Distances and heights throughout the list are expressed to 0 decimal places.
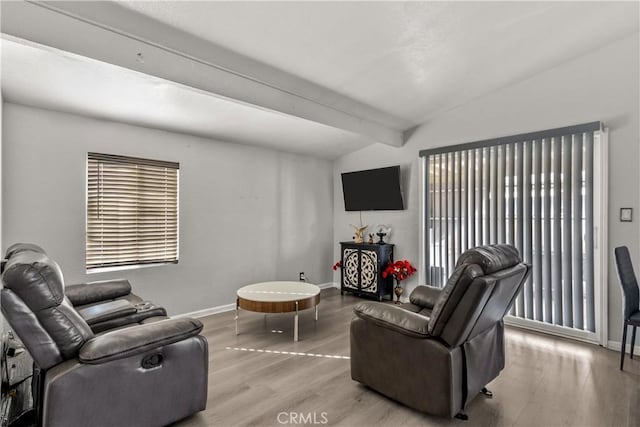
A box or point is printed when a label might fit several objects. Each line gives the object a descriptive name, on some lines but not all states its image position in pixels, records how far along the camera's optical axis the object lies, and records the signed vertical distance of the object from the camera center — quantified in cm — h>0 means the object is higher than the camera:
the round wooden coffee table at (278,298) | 323 -85
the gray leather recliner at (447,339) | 183 -80
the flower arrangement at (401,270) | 455 -76
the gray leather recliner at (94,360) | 155 -77
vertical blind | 328 +7
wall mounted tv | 480 +41
